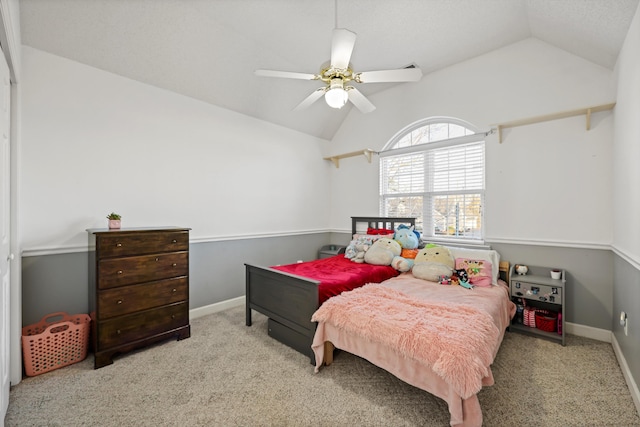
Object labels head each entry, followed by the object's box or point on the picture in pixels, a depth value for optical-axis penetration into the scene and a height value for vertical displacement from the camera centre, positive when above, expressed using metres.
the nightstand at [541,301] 2.71 -0.93
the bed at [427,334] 1.53 -0.81
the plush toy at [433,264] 3.02 -0.57
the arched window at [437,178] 3.62 +0.51
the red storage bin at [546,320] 2.78 -1.09
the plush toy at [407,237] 3.66 -0.34
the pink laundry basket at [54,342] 2.19 -1.08
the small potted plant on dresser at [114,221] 2.58 -0.08
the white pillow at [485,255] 2.98 -0.49
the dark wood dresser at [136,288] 2.33 -0.70
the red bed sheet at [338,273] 2.57 -0.66
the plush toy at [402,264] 3.35 -0.63
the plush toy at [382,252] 3.43 -0.49
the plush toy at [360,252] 3.61 -0.52
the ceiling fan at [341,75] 1.98 +1.08
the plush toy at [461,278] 2.83 -0.70
